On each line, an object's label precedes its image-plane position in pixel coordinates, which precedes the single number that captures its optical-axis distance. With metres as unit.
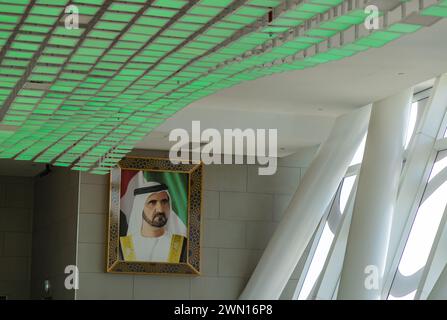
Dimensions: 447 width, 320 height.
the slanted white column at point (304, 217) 15.49
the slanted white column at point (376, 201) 12.92
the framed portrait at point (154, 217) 16.06
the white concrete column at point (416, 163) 13.36
